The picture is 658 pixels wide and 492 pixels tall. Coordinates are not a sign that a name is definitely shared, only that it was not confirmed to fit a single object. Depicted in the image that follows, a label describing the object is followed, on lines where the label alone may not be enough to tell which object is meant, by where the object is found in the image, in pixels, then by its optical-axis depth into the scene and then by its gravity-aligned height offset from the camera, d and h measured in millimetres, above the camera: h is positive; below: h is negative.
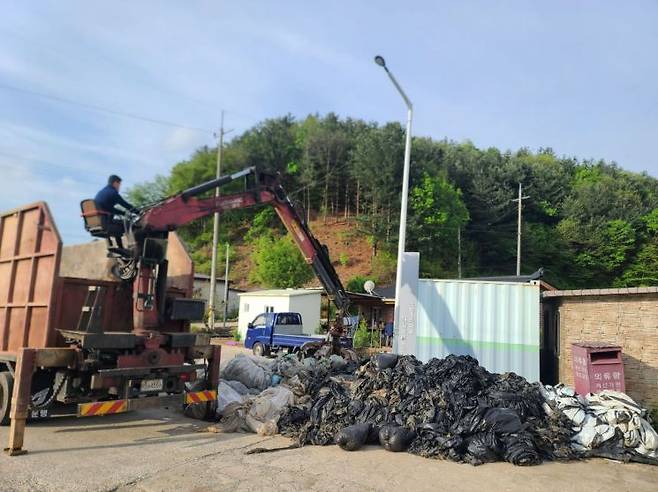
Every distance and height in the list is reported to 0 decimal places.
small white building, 27297 +421
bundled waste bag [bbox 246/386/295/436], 7910 -1539
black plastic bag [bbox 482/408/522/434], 6684 -1246
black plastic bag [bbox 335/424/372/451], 6914 -1603
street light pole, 11148 +3222
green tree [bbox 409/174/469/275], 44406 +8346
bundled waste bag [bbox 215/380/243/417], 9156 -1573
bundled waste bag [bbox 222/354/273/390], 10781 -1296
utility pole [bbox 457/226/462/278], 46250 +6015
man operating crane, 8047 +1524
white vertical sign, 10859 +159
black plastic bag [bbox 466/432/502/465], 6402 -1551
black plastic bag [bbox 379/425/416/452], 6871 -1568
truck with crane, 7219 -326
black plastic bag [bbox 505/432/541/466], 6348 -1528
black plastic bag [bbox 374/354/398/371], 8977 -740
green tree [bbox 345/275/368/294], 35894 +2142
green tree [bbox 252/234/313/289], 37750 +3202
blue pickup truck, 19438 -838
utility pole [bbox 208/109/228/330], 29438 +1386
